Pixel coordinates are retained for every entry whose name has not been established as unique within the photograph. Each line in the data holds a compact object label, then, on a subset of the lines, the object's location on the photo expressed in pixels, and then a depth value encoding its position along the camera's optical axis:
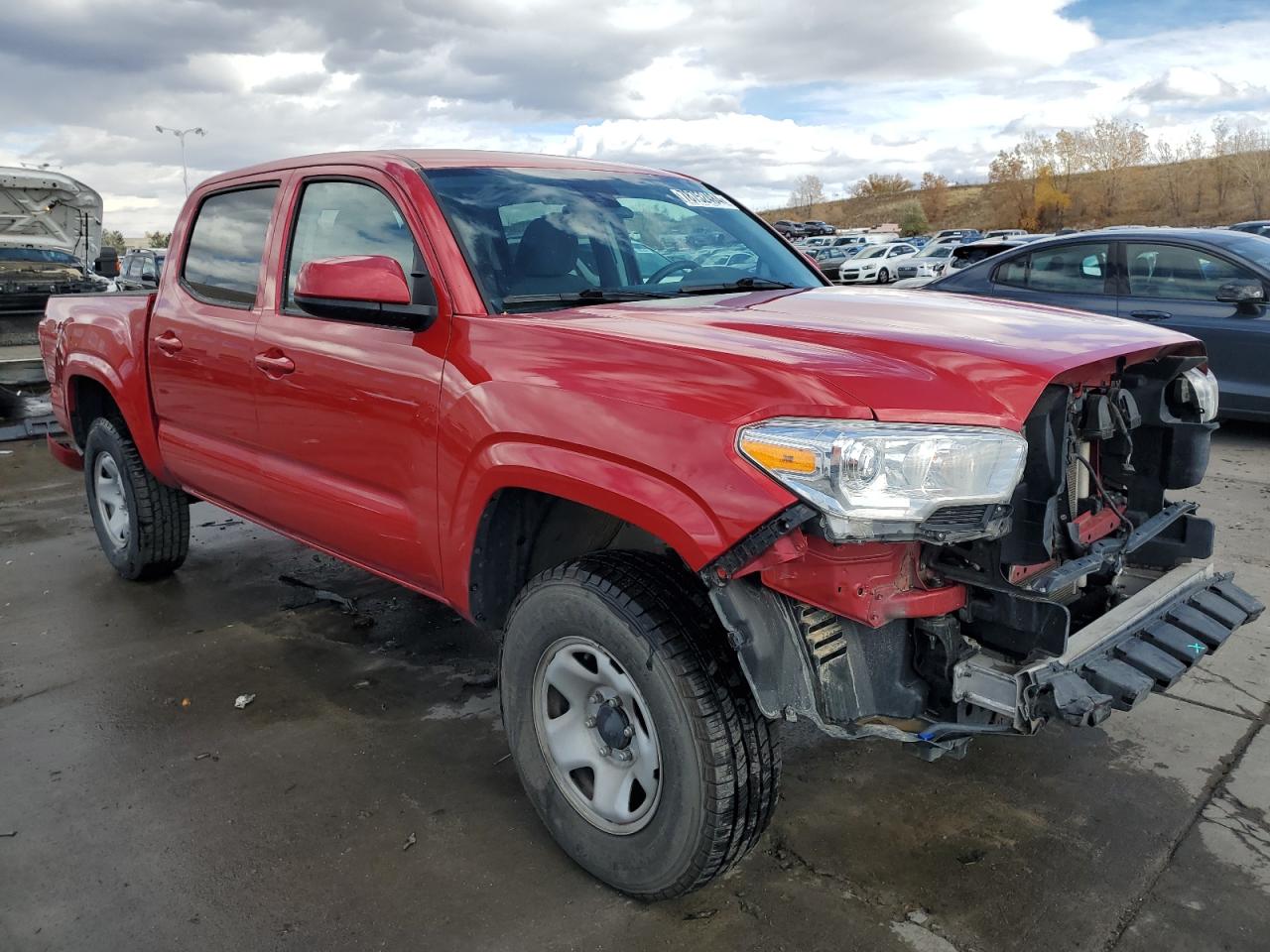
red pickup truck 2.16
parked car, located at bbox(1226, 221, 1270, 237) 19.12
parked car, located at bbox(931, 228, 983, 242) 39.32
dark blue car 7.13
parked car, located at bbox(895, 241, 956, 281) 29.16
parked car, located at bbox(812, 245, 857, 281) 35.19
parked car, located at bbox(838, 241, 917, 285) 32.22
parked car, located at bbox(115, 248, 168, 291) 17.59
